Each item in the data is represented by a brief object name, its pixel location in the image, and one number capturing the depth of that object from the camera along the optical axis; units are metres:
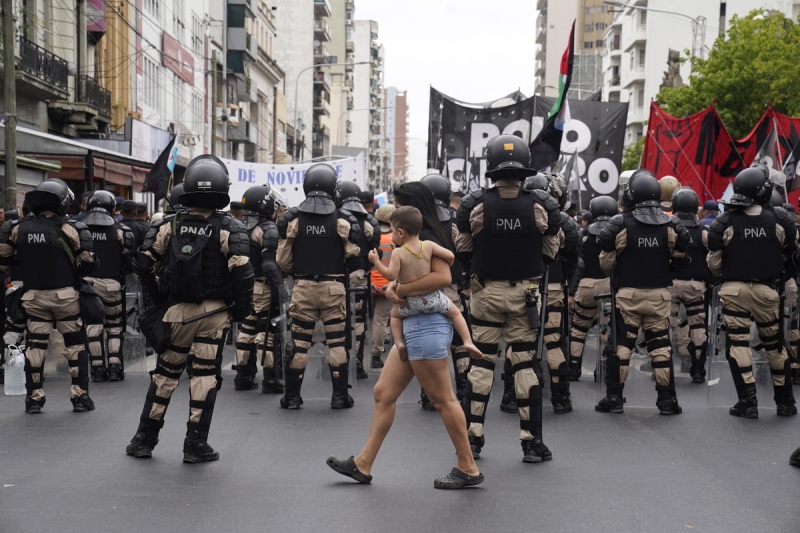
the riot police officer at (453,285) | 9.91
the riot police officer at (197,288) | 7.55
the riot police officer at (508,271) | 7.71
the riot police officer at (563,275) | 9.26
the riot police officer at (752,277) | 9.67
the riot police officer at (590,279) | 11.61
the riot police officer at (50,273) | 9.48
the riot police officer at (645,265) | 9.62
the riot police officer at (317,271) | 10.00
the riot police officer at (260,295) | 11.05
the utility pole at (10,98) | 16.39
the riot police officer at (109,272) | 11.71
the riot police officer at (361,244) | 11.15
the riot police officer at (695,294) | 12.03
